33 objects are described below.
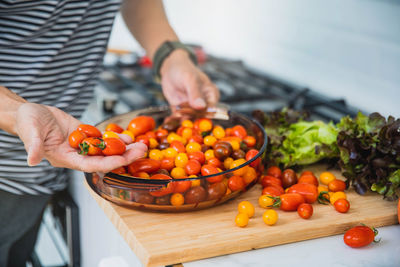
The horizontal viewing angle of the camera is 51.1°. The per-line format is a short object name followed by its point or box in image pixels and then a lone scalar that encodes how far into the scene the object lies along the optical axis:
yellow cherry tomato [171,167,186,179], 0.98
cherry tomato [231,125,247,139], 1.18
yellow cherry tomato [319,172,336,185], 1.10
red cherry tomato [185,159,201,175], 0.98
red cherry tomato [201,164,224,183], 0.92
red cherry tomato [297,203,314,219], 0.94
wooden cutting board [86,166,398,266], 0.84
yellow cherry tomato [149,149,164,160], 1.04
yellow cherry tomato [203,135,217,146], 1.14
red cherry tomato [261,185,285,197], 1.02
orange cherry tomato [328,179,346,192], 1.06
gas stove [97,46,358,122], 1.75
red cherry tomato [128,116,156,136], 1.17
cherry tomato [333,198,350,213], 0.97
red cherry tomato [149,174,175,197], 0.89
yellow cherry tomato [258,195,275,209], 0.98
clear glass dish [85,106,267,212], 0.90
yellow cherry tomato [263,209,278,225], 0.91
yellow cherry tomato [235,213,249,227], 0.90
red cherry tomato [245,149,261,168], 1.00
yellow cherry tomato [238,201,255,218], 0.94
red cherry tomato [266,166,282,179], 1.12
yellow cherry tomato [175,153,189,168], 1.01
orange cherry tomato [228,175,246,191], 0.95
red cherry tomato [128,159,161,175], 0.95
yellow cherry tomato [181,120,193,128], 1.24
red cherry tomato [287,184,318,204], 1.01
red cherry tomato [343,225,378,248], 0.88
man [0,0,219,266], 1.19
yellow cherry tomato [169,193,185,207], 0.92
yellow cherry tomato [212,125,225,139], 1.17
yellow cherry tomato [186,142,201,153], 1.09
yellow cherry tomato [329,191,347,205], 1.01
